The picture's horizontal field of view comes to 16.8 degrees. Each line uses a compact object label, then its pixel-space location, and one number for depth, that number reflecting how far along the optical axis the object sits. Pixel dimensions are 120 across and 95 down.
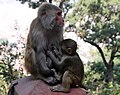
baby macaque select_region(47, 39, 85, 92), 3.31
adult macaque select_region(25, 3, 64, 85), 3.42
